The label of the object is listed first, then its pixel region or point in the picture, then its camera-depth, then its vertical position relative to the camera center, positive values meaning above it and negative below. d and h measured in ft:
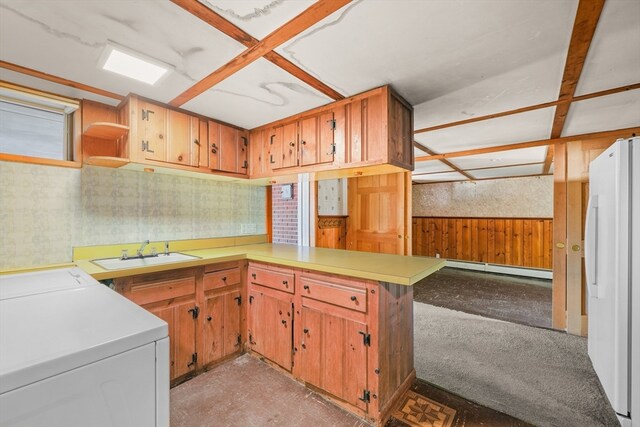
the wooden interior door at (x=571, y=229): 9.90 -0.64
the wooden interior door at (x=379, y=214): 12.40 -0.12
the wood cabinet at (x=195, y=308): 6.59 -2.54
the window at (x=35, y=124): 6.49 +2.17
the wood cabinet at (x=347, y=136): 6.68 +2.04
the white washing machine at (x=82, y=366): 2.26 -1.39
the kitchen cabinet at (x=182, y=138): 7.79 +2.11
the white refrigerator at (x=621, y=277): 4.60 -1.15
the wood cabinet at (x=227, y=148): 8.83 +2.08
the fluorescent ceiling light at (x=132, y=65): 5.23 +2.97
